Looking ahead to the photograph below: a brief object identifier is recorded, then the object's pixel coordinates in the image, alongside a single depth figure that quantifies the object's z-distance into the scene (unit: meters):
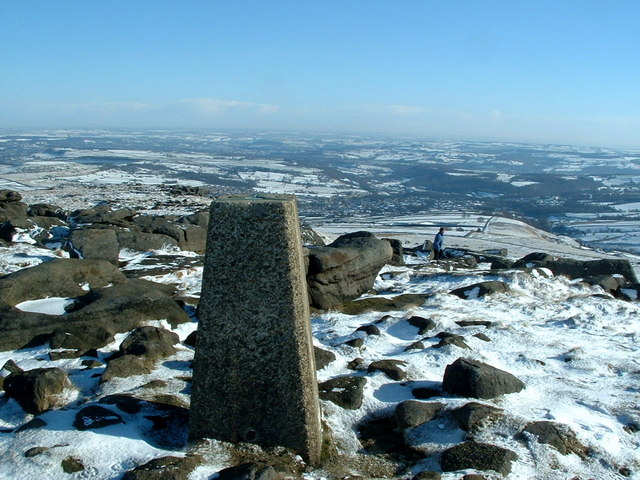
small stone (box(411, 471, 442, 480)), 5.29
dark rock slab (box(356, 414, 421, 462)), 6.04
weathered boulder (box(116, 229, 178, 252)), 16.53
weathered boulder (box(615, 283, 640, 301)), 15.01
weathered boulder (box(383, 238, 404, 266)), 19.96
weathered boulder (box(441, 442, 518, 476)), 5.54
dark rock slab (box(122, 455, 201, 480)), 4.89
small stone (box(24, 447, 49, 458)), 5.19
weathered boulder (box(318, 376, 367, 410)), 6.94
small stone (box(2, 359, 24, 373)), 7.67
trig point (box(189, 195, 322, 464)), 5.45
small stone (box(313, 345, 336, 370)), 8.20
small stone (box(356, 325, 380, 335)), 10.26
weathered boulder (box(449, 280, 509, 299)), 13.92
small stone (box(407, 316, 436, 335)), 10.74
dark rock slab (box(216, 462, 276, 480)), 4.92
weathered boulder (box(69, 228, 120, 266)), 14.73
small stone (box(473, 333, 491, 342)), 10.16
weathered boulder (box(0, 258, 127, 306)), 10.47
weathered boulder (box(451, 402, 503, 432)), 6.33
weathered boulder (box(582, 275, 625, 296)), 15.44
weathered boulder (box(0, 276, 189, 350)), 8.96
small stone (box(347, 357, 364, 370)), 8.34
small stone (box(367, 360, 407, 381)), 7.89
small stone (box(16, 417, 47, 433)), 5.69
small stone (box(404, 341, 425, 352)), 9.50
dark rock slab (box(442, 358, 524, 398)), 7.12
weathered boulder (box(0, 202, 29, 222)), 19.83
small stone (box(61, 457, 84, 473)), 5.04
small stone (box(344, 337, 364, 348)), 9.27
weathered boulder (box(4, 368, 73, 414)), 6.47
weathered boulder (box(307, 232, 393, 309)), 12.44
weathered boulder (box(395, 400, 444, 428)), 6.55
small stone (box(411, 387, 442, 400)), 7.23
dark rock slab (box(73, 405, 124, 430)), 5.74
